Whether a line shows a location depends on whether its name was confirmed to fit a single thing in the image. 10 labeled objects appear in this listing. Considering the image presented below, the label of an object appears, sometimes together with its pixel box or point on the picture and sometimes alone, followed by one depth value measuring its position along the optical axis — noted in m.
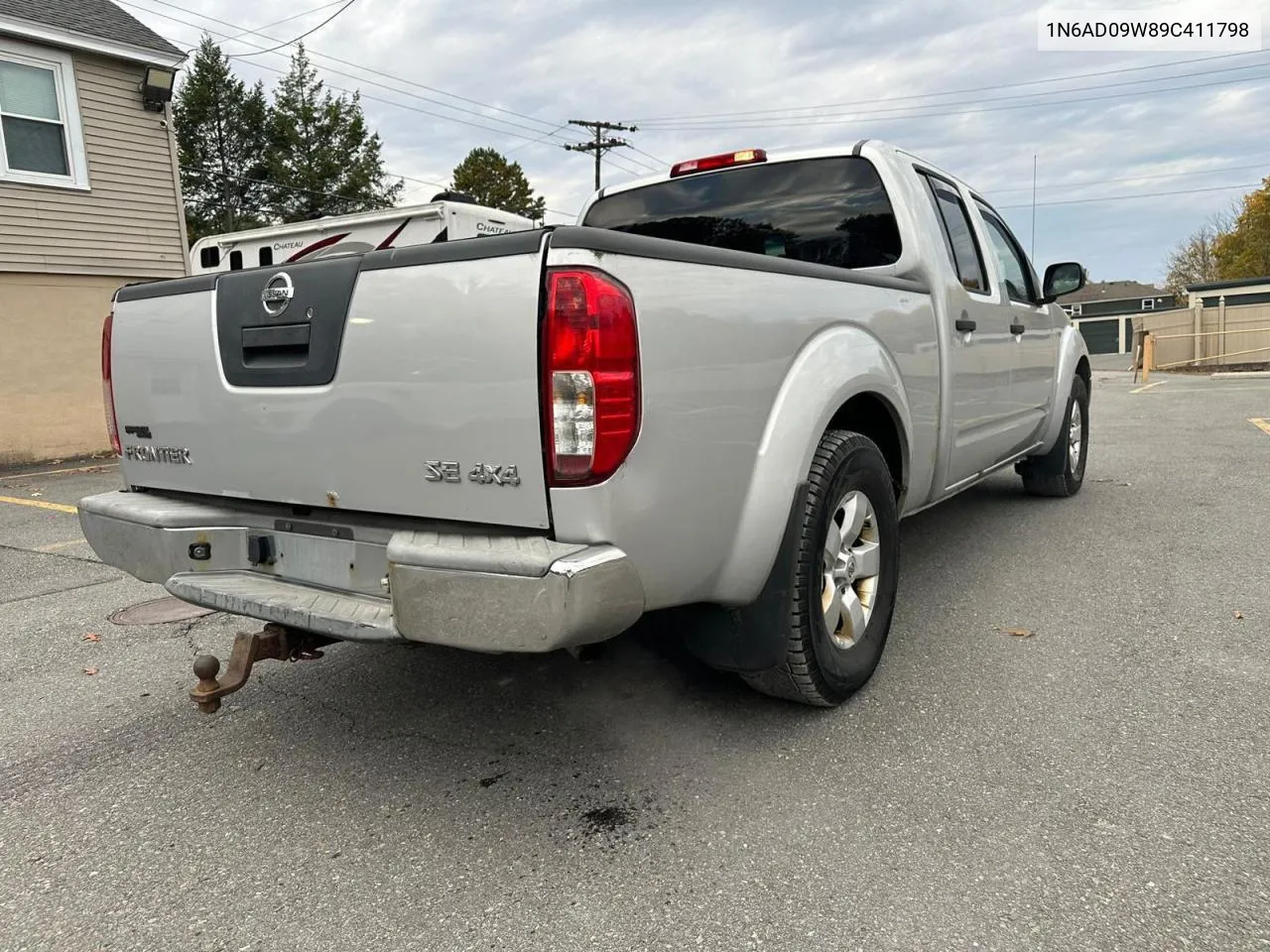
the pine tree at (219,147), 36.56
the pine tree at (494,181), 43.97
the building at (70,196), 10.84
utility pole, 39.06
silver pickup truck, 2.18
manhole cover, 4.48
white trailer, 6.86
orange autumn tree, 47.06
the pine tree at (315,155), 37.97
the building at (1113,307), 44.38
